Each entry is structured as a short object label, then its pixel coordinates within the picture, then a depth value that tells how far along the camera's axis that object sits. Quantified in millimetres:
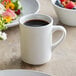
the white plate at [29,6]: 1050
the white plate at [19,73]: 681
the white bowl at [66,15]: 933
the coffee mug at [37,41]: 731
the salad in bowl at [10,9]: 971
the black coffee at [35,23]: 758
